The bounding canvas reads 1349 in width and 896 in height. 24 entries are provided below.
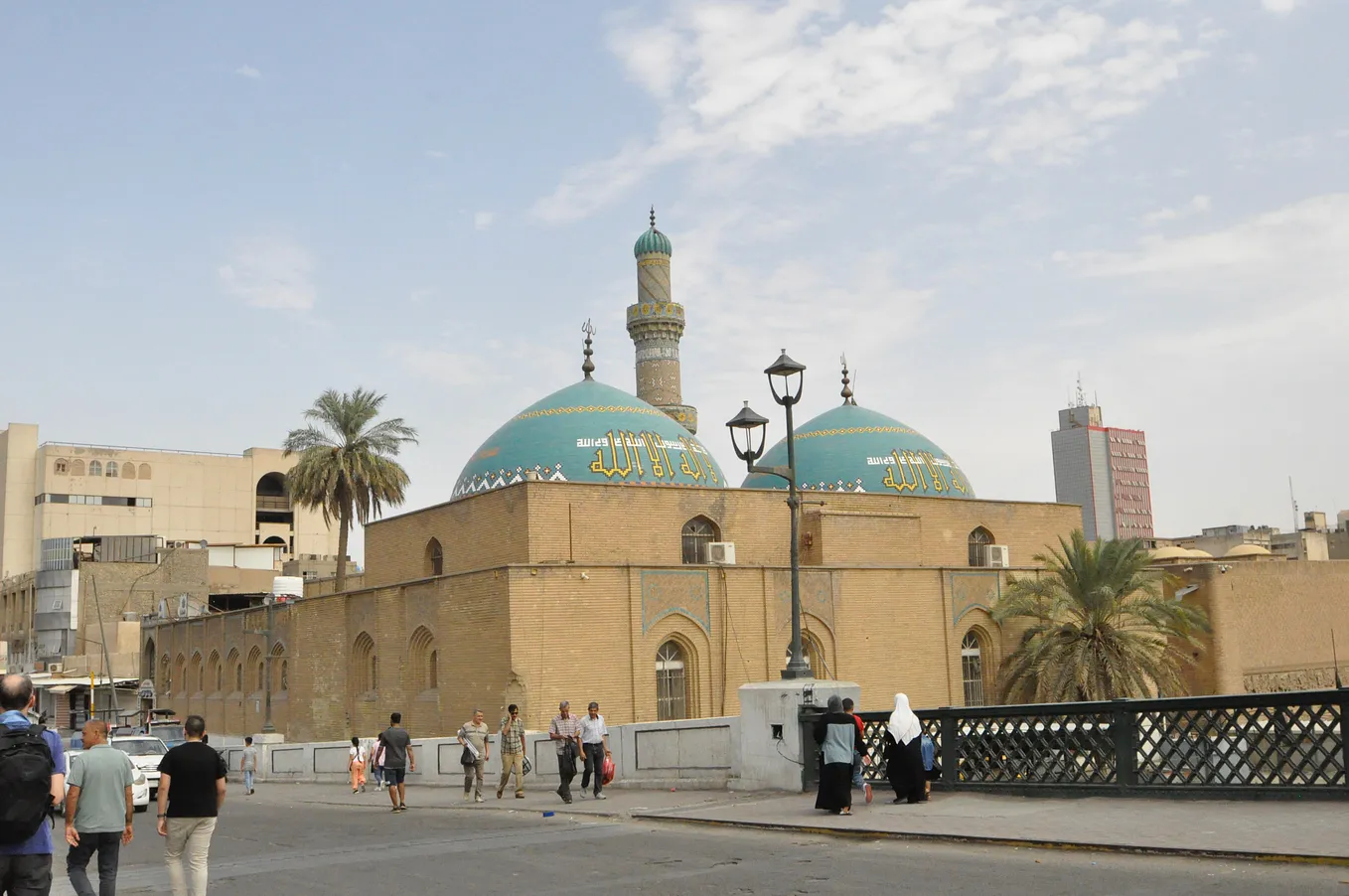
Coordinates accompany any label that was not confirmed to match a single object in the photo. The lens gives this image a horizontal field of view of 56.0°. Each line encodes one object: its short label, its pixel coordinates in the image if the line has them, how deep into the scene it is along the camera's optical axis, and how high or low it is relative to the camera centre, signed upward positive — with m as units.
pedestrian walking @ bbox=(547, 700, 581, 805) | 15.70 -1.00
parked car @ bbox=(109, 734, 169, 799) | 21.33 -1.30
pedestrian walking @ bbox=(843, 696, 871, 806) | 13.11 -1.25
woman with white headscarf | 12.79 -1.06
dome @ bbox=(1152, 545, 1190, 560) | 44.25 +3.07
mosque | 26.55 +1.67
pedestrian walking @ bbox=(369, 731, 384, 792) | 18.56 -1.46
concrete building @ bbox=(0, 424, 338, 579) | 74.81 +10.78
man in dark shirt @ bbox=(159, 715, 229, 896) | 8.07 -0.84
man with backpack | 6.16 -0.62
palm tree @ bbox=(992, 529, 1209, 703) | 28.42 +0.35
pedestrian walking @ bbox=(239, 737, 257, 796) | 24.66 -1.81
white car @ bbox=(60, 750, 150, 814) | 18.69 -1.74
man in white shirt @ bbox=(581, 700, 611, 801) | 16.16 -1.03
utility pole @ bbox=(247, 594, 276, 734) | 33.85 -0.10
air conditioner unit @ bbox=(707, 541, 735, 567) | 29.27 +2.36
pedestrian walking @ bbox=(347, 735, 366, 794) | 22.16 -1.69
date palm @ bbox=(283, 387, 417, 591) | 40.16 +6.42
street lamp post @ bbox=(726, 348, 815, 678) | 16.27 +3.01
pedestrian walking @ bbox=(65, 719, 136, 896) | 8.00 -0.85
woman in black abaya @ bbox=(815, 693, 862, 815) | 12.43 -1.08
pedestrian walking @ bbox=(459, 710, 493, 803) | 18.25 -1.22
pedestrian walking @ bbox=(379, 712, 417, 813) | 16.81 -1.22
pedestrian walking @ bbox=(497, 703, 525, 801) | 17.55 -1.13
